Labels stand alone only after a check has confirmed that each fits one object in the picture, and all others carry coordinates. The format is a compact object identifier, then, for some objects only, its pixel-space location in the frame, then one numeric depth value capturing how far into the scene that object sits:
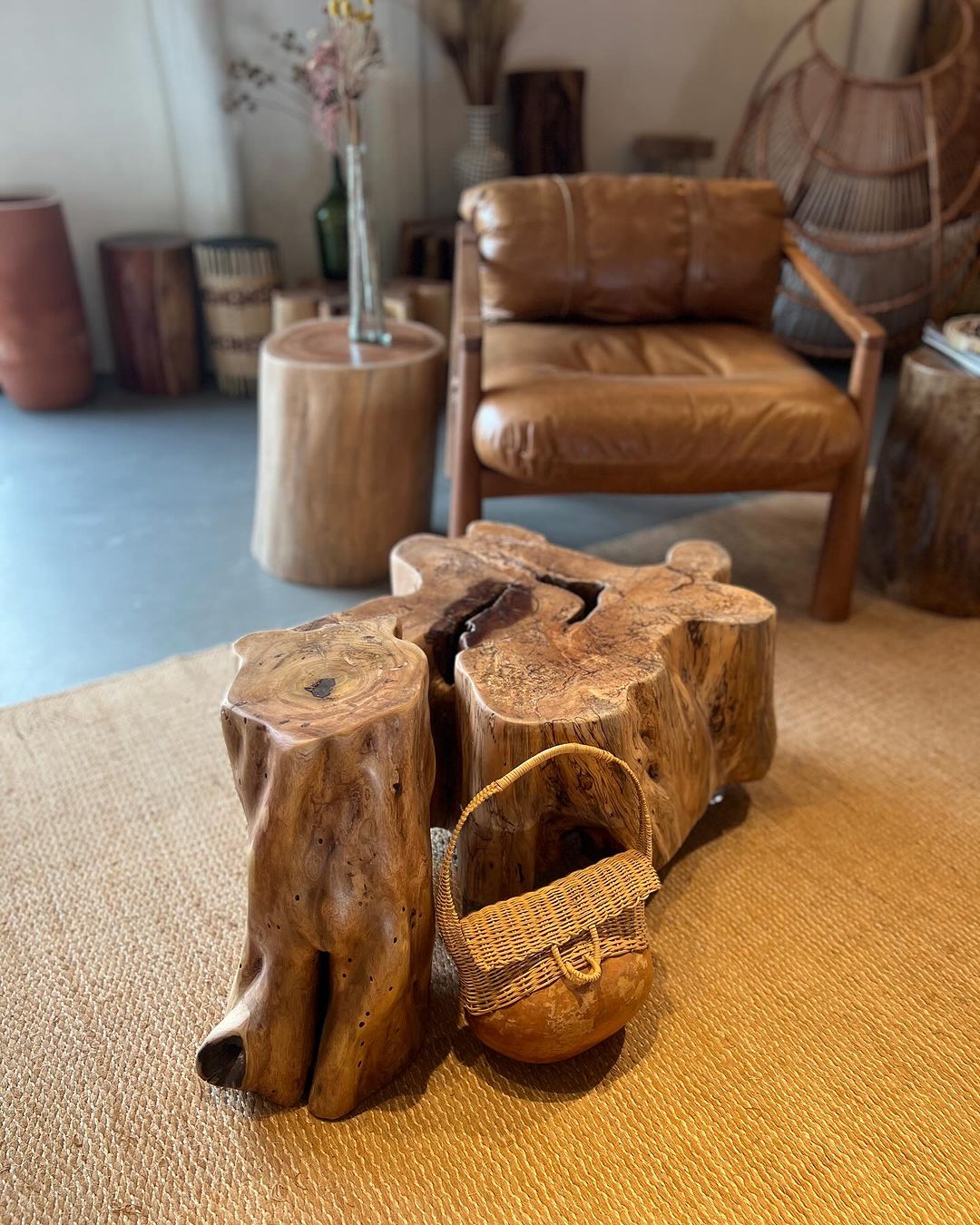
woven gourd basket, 1.15
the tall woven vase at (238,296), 3.38
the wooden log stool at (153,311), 3.38
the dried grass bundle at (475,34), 3.42
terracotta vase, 3.15
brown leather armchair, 2.02
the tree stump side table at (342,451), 2.22
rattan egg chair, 3.27
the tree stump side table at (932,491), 2.16
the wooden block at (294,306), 3.16
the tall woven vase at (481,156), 3.51
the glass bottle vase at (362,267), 2.23
